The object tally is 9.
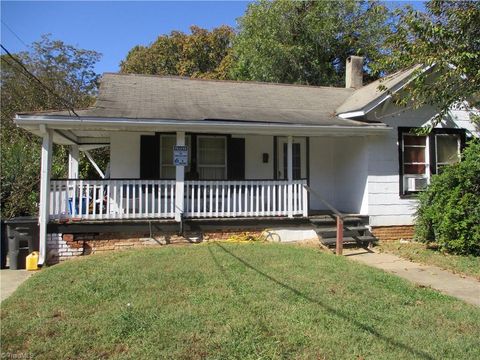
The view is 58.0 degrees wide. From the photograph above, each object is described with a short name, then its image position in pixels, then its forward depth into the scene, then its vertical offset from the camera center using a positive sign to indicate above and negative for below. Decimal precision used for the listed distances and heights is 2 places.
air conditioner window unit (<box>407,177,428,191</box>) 11.49 +0.26
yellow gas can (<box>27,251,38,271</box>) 8.73 -1.42
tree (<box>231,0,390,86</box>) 22.02 +8.17
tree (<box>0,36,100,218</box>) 13.81 +4.64
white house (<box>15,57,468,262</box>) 9.67 +1.09
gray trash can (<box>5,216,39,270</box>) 8.93 -0.99
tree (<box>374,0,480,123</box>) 8.32 +2.93
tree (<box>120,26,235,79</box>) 32.12 +10.47
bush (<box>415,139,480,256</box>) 9.24 -0.32
